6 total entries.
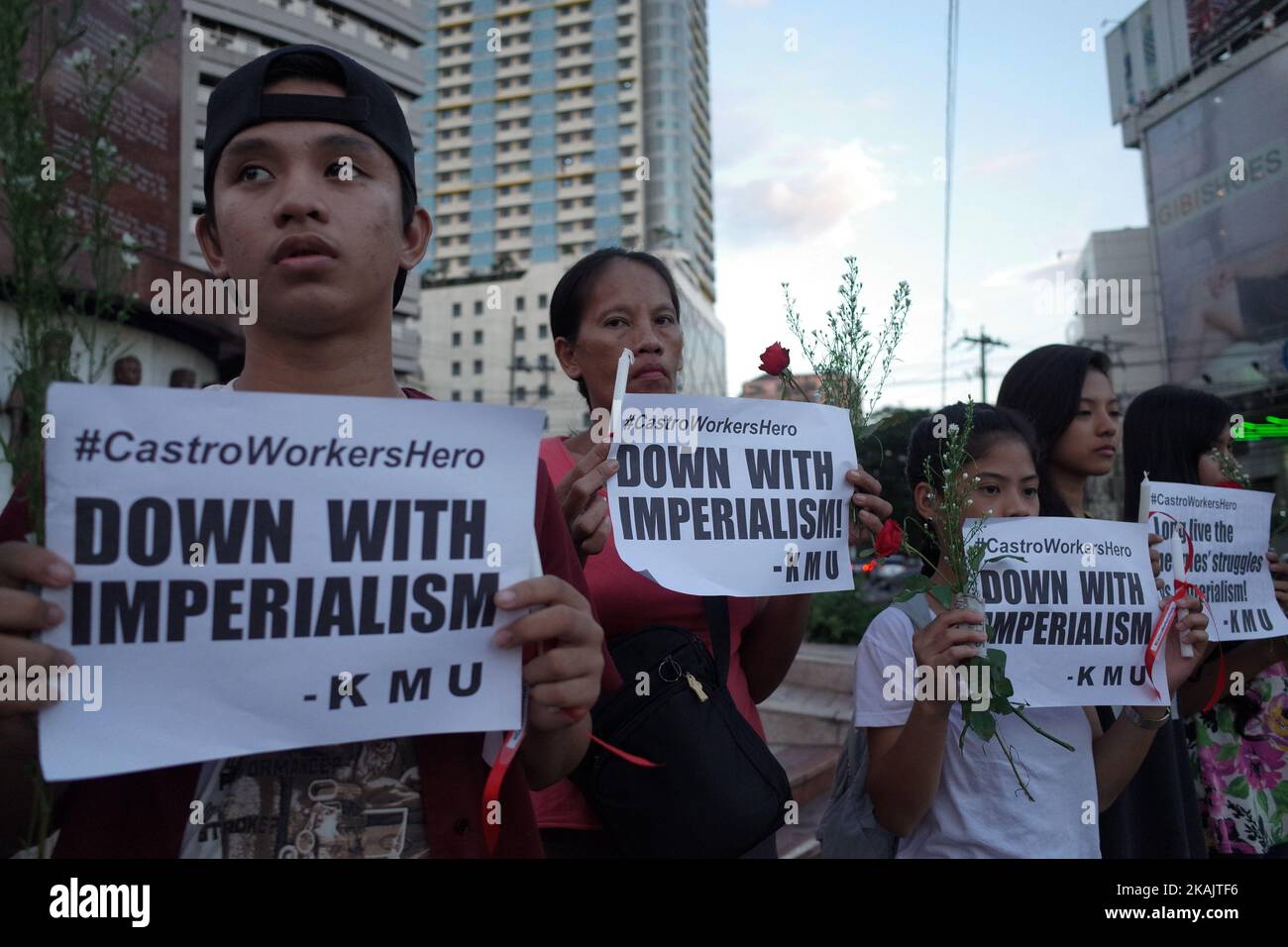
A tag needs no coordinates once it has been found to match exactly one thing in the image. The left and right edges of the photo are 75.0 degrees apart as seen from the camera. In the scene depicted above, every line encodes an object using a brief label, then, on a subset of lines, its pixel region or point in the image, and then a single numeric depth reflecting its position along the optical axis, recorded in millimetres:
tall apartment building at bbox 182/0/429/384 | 33844
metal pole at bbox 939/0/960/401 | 10660
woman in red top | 1826
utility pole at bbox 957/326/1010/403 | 37031
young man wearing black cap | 1231
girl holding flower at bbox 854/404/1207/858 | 1838
